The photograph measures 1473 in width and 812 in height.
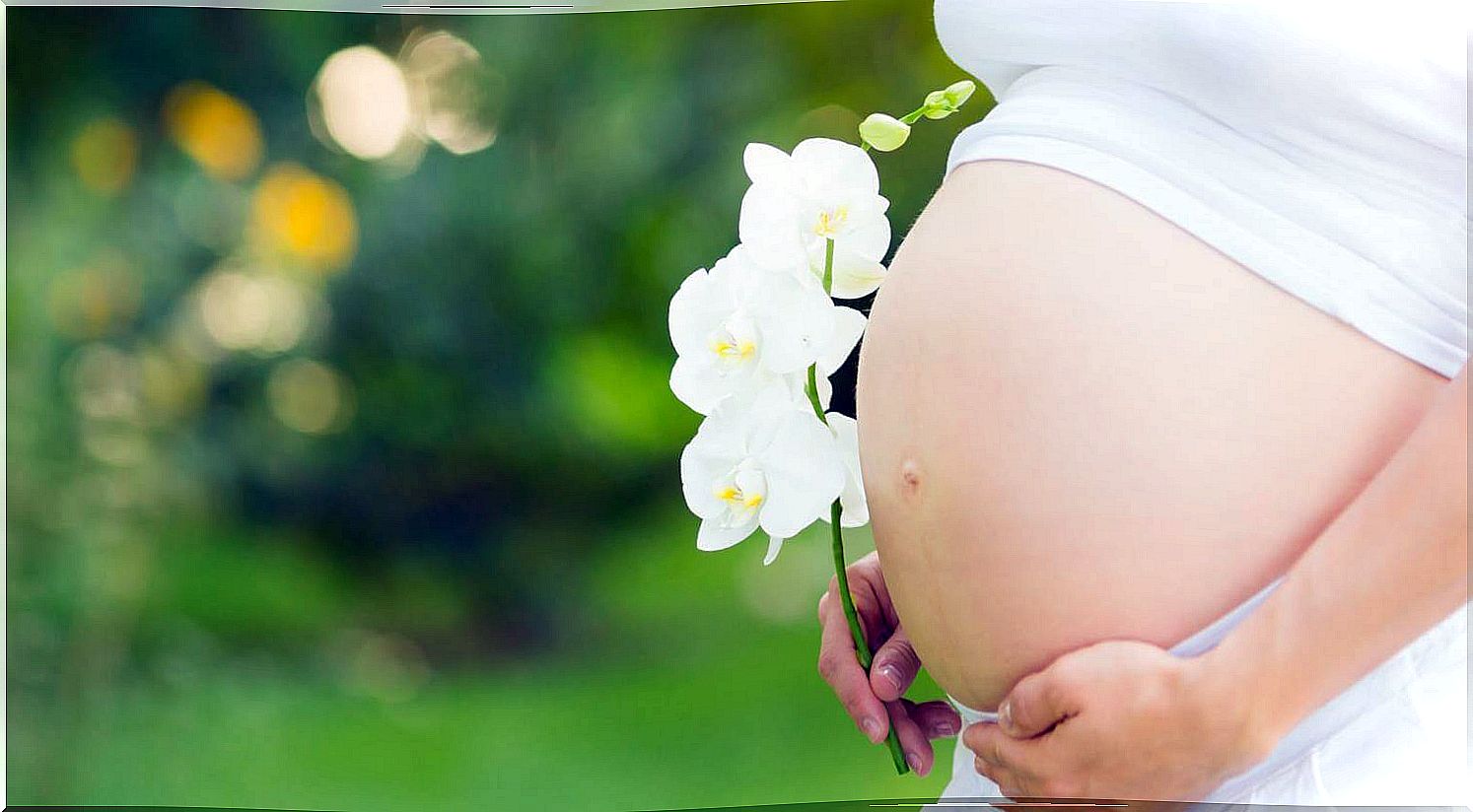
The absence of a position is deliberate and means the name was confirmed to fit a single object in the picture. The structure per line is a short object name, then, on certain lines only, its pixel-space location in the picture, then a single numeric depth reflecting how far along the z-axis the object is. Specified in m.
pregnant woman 2.54
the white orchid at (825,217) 2.68
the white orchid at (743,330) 2.67
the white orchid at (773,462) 2.67
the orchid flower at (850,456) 2.68
